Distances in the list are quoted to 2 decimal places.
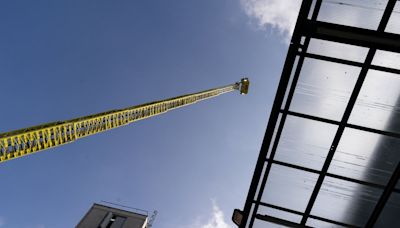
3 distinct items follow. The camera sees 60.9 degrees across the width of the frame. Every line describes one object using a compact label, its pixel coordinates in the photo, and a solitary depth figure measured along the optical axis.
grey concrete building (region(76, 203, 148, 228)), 38.06
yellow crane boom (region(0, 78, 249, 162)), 16.47
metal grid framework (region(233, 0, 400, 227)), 6.85
